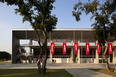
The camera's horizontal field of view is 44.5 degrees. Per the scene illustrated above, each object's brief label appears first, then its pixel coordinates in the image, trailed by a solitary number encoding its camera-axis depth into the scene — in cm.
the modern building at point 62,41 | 4603
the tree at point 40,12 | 1446
